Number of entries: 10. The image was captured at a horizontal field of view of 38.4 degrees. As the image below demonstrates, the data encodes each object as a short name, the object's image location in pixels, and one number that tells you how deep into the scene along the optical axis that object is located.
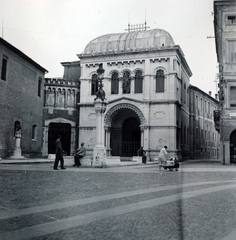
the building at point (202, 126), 46.28
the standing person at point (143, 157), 28.48
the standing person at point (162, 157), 19.74
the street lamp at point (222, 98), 27.83
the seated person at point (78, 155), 20.69
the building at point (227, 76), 27.72
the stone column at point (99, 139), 20.28
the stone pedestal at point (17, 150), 28.30
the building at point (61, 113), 36.94
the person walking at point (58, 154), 17.33
